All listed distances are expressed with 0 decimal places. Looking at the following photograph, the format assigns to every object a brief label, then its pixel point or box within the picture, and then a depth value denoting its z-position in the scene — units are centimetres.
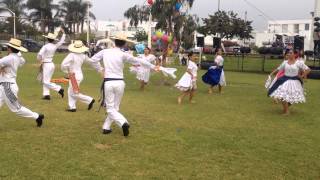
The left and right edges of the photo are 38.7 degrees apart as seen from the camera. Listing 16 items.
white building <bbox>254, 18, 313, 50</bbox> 8825
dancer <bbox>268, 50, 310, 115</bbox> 1109
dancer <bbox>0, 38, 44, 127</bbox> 820
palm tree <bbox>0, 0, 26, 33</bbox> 6419
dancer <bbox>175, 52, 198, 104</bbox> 1305
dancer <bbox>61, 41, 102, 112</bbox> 1077
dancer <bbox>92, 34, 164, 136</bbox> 806
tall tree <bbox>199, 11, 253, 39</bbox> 5191
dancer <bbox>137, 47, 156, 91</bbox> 1622
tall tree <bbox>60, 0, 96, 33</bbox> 7106
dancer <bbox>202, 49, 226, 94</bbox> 1636
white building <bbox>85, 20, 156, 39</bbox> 8229
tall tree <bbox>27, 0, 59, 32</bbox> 6719
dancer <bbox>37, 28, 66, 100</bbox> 1272
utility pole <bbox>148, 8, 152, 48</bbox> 2608
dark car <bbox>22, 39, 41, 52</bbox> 5059
